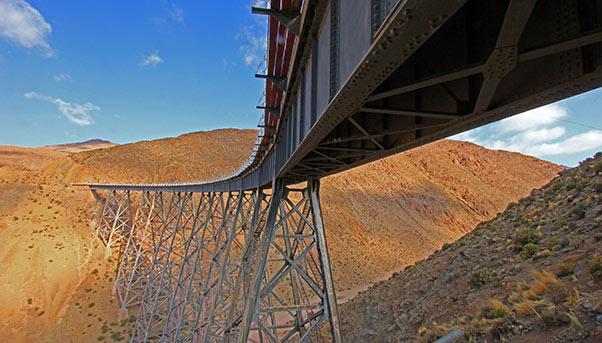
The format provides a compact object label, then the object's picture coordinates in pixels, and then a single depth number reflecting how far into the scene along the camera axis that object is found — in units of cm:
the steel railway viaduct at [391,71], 220
